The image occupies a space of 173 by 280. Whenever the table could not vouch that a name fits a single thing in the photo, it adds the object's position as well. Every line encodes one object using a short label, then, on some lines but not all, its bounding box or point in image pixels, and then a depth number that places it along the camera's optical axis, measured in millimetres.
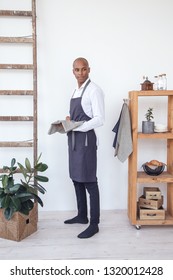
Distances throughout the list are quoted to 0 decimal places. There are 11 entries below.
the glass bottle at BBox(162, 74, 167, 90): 2783
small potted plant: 2807
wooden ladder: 2920
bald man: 2551
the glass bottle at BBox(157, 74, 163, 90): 2791
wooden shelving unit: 2727
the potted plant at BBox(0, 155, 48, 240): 2502
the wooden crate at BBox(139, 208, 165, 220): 2832
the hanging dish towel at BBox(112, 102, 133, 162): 2766
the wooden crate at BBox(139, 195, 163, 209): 2865
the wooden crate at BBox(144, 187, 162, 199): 2906
